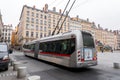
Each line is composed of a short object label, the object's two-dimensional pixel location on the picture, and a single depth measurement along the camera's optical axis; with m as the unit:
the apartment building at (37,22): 49.62
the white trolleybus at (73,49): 8.36
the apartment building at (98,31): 74.86
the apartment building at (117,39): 111.00
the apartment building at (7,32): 90.85
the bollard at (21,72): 6.76
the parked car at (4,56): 8.20
